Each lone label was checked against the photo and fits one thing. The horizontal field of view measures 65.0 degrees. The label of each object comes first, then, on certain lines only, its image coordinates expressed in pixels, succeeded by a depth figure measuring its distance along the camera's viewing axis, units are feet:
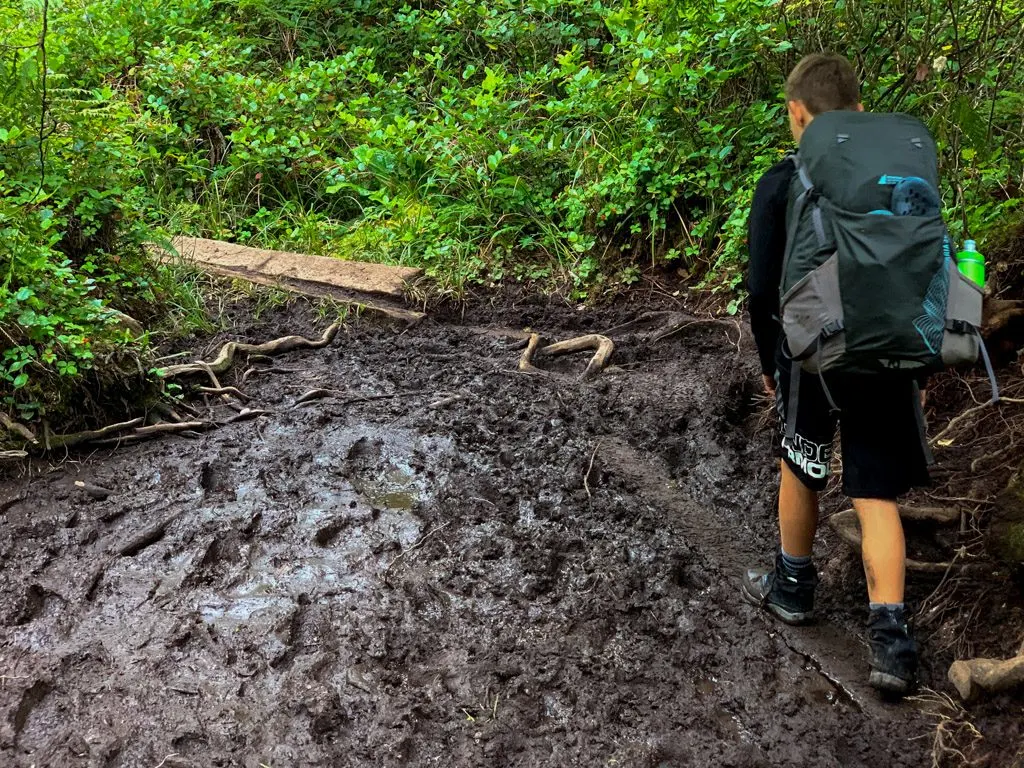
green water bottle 8.11
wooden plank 20.68
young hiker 7.47
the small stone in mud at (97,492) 12.99
